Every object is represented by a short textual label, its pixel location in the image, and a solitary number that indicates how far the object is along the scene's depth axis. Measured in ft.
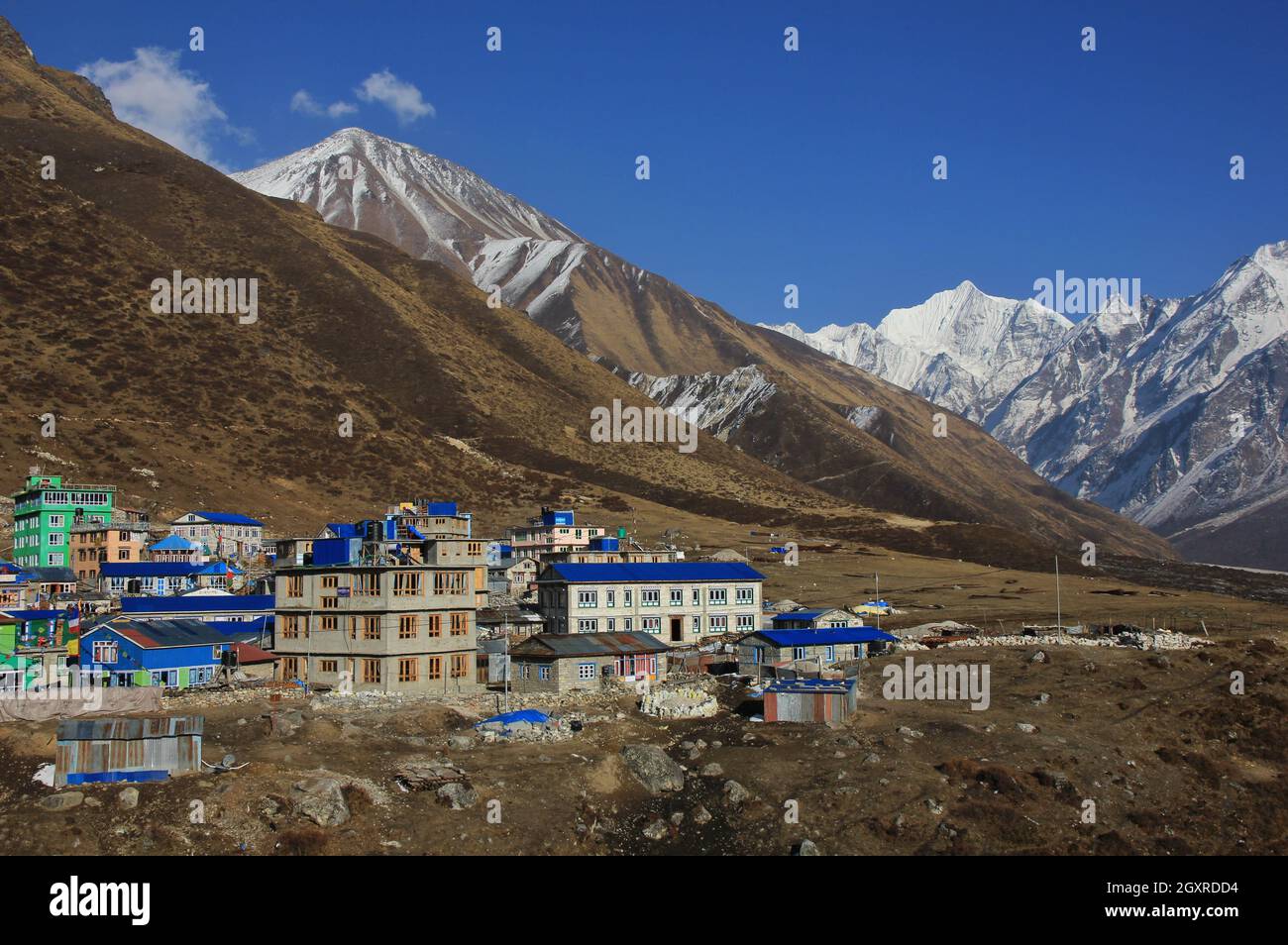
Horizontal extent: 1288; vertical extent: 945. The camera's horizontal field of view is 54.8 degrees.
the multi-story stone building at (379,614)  178.81
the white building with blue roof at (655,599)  241.55
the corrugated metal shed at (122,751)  123.85
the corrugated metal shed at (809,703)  168.45
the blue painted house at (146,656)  181.16
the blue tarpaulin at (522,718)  158.30
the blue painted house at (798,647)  213.46
